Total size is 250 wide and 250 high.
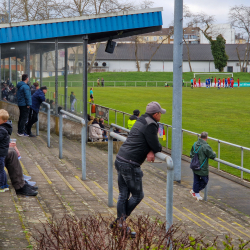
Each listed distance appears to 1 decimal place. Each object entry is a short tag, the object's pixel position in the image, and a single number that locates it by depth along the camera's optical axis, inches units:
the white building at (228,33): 4414.4
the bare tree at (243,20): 3159.5
